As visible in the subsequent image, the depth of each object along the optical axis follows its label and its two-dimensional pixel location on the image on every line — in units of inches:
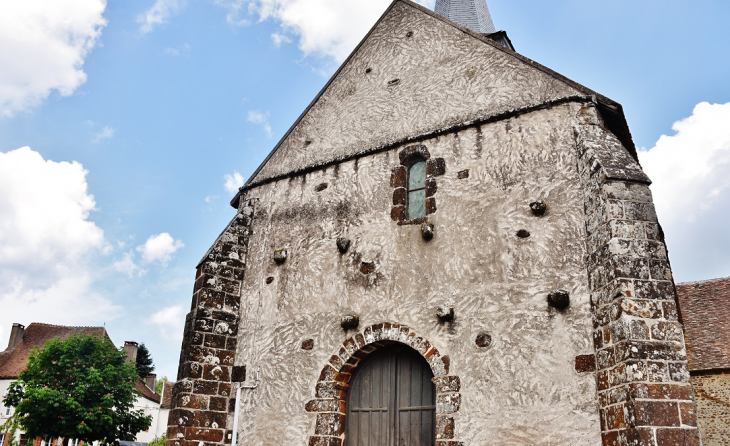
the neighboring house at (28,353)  1182.3
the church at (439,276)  225.0
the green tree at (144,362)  1549.0
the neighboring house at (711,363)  592.1
